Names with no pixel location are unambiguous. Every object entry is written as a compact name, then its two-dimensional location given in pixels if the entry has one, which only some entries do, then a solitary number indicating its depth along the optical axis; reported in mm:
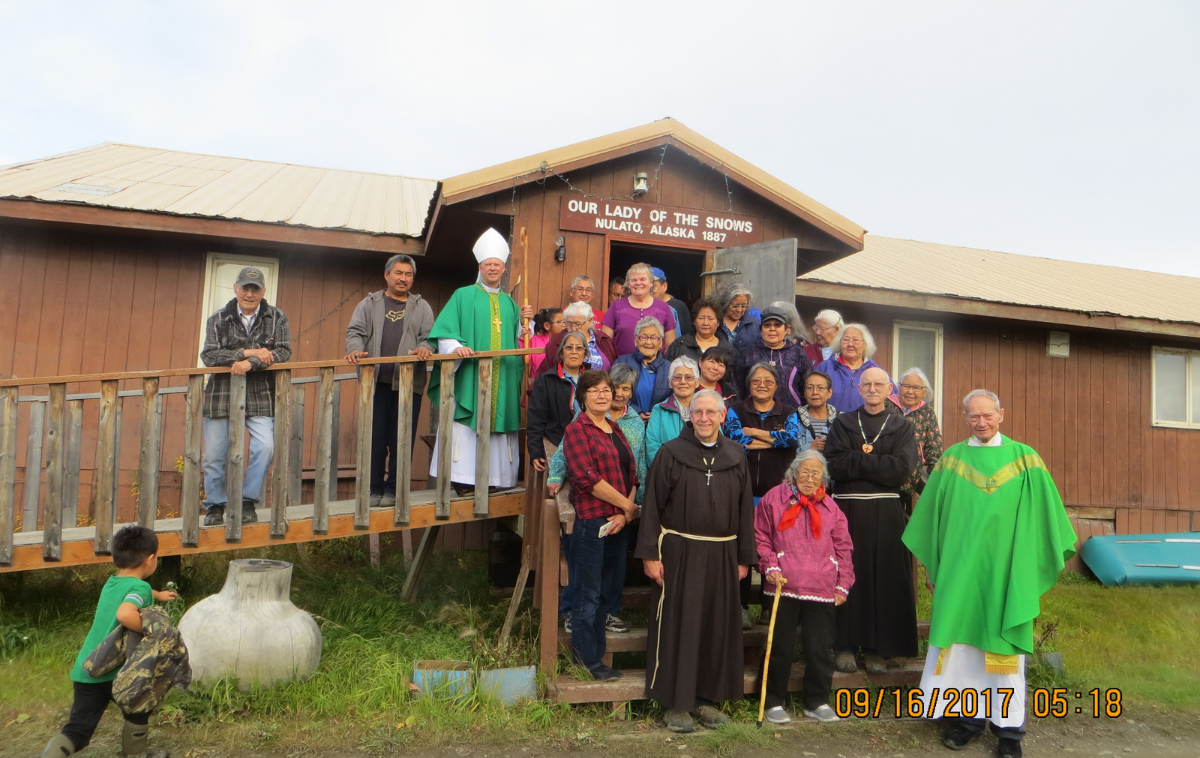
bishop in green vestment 5137
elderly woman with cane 4164
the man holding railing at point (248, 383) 4734
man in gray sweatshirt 5199
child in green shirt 3379
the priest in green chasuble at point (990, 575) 3977
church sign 6320
